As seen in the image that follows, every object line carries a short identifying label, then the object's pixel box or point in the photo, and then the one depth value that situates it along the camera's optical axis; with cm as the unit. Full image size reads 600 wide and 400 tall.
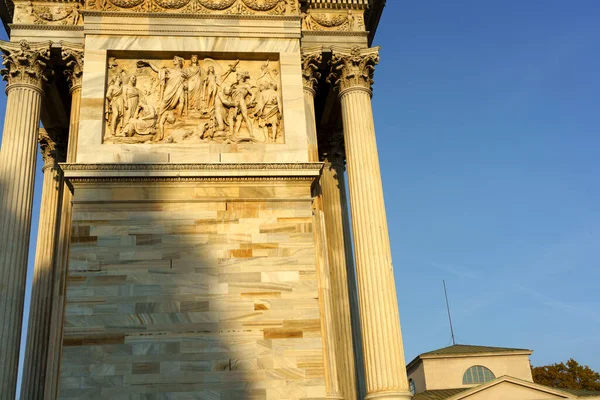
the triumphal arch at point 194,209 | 1708
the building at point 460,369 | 5353
